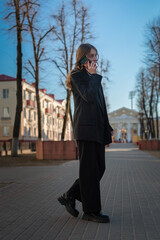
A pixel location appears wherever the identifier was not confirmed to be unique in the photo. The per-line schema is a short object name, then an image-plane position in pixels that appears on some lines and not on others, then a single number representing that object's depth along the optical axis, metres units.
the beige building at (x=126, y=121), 114.88
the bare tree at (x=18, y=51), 17.56
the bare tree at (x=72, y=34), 23.53
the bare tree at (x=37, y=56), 19.10
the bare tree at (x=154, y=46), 21.16
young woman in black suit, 3.73
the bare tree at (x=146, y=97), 37.41
